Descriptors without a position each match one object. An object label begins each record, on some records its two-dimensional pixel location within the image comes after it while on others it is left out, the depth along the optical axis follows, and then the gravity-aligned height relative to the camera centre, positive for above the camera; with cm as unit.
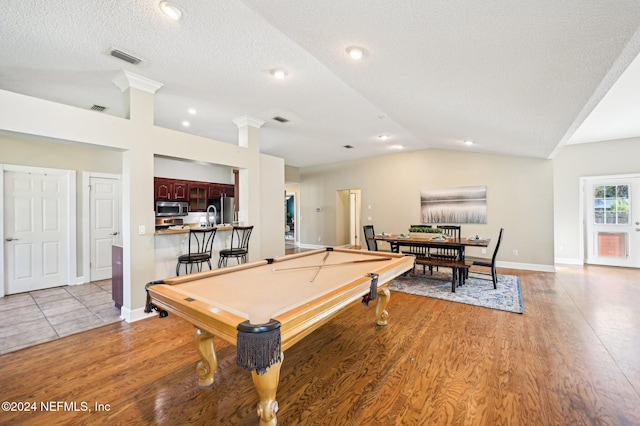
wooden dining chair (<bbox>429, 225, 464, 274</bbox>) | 486 -79
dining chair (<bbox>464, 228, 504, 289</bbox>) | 428 -83
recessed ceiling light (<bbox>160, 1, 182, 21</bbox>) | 200 +154
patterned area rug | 367 -123
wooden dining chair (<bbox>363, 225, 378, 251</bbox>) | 531 -51
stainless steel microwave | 611 +12
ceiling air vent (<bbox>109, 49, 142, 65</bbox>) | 265 +158
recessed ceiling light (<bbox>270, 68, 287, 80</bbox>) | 297 +156
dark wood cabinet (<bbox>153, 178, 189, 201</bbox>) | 615 +56
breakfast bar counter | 360 -48
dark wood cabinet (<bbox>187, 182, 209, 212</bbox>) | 683 +44
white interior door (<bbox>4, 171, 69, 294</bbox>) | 422 -26
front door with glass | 561 -22
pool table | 123 -53
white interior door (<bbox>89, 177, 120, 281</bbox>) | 502 -15
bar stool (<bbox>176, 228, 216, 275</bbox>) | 371 -56
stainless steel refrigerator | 727 +11
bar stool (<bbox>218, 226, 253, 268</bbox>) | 415 -56
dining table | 423 -52
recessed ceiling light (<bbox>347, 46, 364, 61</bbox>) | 225 +136
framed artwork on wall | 622 +16
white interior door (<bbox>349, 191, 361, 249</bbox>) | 950 -18
